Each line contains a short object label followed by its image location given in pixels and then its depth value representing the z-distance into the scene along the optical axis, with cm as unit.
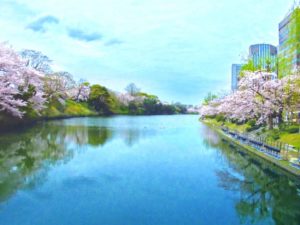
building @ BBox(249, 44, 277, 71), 2514
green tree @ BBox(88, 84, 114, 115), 6862
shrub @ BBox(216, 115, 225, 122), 4365
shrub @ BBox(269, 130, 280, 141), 1905
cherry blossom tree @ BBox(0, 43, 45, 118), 2356
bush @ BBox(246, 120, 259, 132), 2620
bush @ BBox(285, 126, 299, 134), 1933
